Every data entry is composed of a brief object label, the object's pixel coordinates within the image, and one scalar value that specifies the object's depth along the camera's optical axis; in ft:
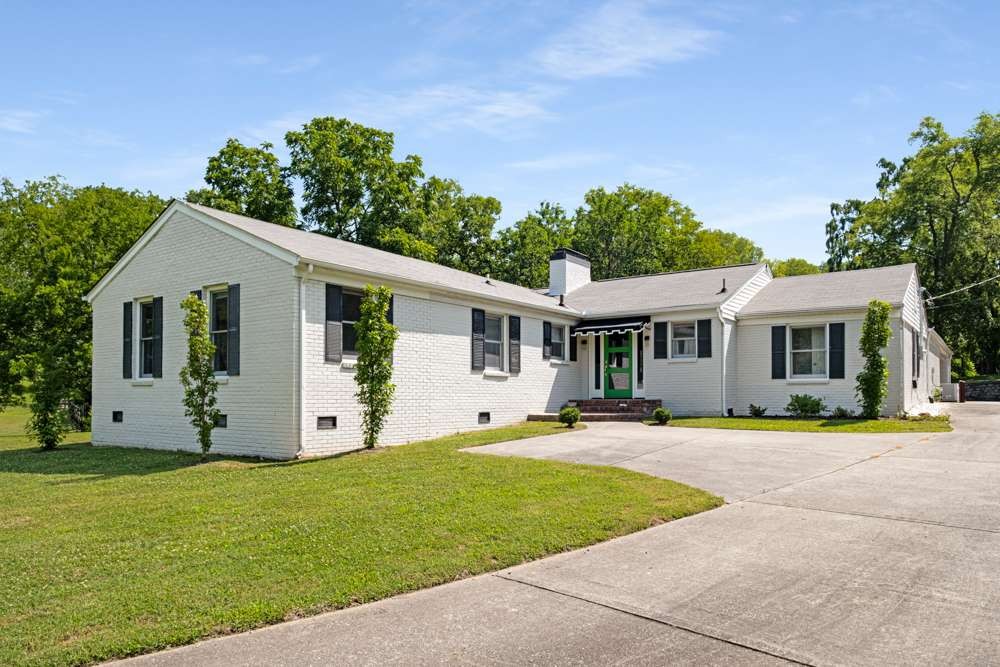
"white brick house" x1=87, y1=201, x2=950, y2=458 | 42.34
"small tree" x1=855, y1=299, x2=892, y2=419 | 55.47
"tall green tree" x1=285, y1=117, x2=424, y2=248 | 106.52
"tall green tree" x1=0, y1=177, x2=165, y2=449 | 84.79
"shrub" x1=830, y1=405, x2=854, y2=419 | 58.34
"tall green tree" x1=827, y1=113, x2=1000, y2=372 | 121.29
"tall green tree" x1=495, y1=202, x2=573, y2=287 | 132.36
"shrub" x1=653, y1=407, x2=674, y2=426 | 56.80
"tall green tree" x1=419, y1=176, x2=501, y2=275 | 130.31
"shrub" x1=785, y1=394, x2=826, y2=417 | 60.90
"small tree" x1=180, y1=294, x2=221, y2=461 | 39.86
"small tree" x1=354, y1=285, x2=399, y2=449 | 41.01
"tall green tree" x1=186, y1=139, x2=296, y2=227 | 101.55
